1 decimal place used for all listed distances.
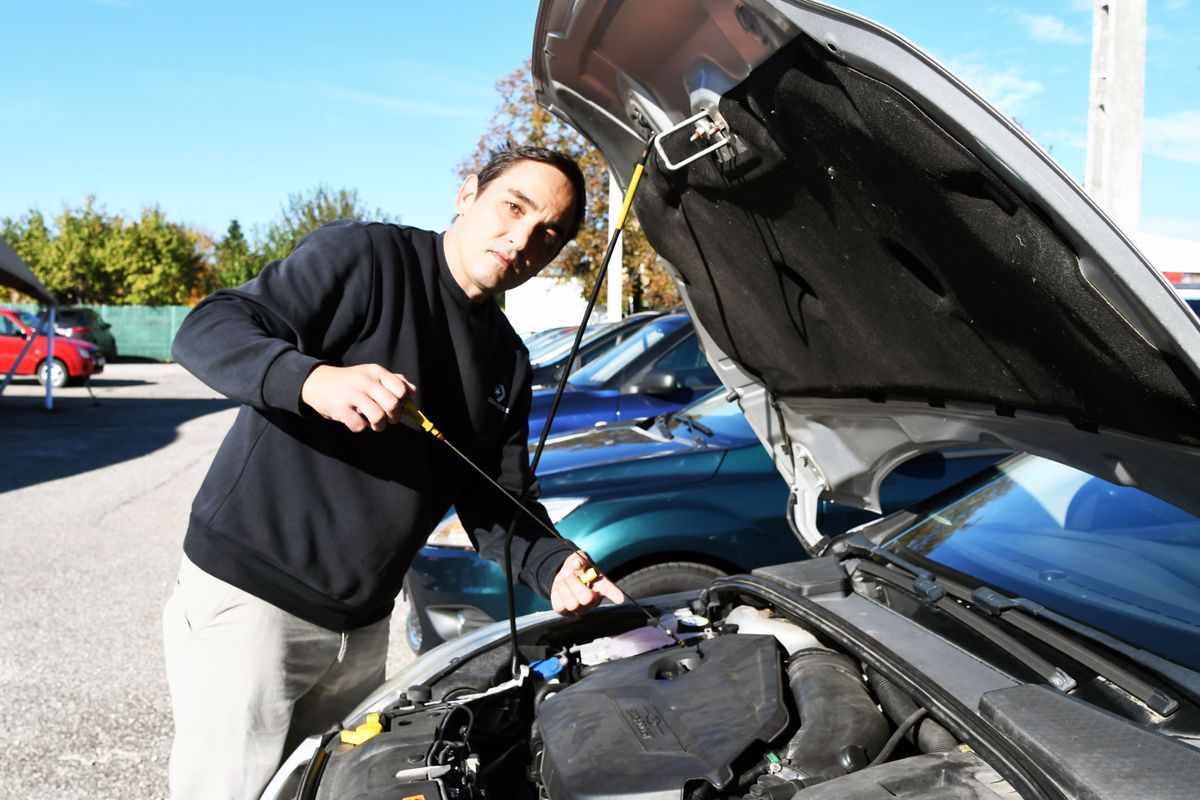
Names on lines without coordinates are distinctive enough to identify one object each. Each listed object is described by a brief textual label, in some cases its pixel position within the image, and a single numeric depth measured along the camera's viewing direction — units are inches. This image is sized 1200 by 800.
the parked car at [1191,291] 121.2
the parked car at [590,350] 325.1
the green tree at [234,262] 1765.5
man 84.0
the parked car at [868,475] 53.0
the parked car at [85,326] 978.7
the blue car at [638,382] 254.4
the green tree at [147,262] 1569.9
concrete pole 227.8
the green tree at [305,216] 1786.4
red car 776.9
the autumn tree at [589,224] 624.1
